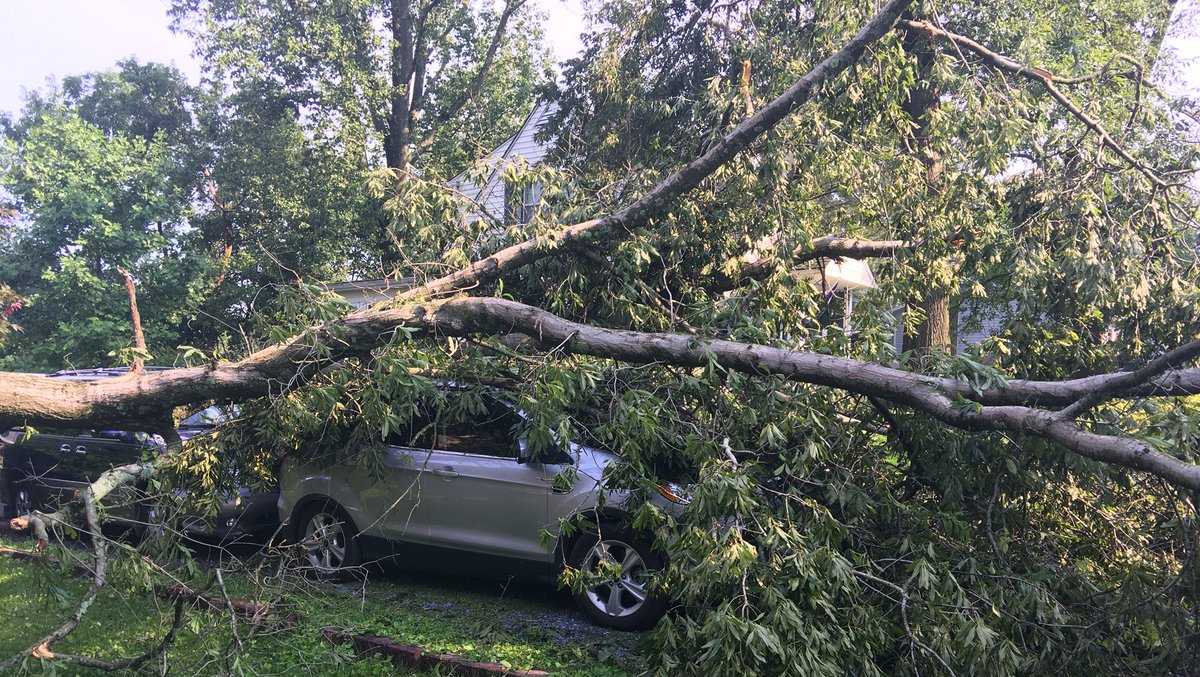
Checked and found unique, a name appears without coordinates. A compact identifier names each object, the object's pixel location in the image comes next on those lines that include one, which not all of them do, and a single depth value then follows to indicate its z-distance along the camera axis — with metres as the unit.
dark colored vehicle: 6.30
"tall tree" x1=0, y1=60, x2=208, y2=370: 17.94
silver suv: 5.03
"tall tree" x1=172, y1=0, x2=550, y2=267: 19.48
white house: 7.42
